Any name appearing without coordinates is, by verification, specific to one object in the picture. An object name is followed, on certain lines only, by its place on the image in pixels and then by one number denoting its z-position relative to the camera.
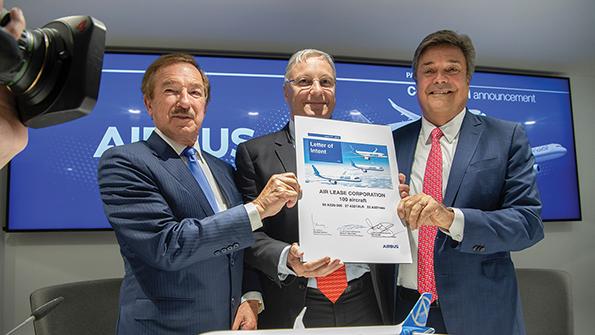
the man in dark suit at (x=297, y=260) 1.93
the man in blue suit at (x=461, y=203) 1.87
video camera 0.98
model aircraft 1.07
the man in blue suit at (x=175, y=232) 1.77
